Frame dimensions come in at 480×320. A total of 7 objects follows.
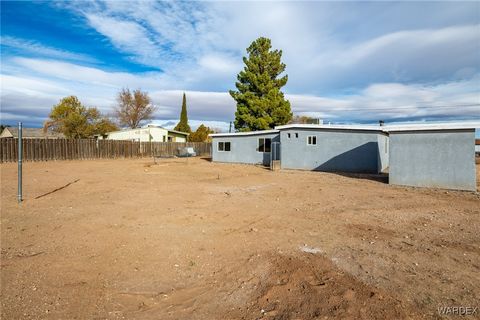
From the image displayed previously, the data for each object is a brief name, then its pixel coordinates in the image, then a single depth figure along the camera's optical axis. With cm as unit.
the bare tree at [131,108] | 5181
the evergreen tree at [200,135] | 4653
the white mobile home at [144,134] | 3831
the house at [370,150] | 1133
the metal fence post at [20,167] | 786
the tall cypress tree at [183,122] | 5317
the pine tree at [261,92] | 3056
